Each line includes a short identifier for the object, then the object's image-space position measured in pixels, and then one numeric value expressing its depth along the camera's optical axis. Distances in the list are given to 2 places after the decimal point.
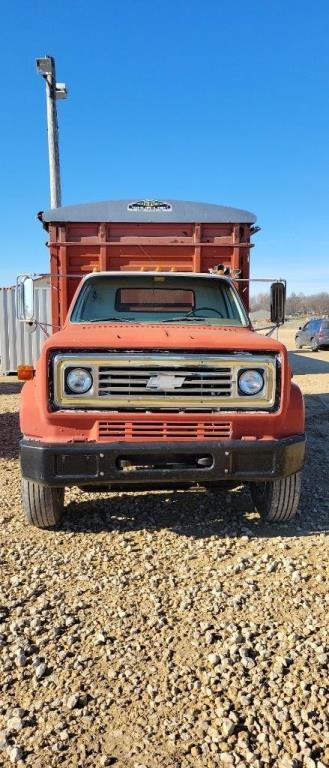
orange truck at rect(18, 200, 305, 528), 3.57
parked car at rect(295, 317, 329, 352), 23.89
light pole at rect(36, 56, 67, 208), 11.32
